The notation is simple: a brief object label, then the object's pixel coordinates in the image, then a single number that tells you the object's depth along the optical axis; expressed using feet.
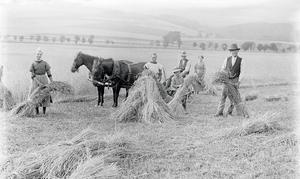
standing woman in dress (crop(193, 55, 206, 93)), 40.63
